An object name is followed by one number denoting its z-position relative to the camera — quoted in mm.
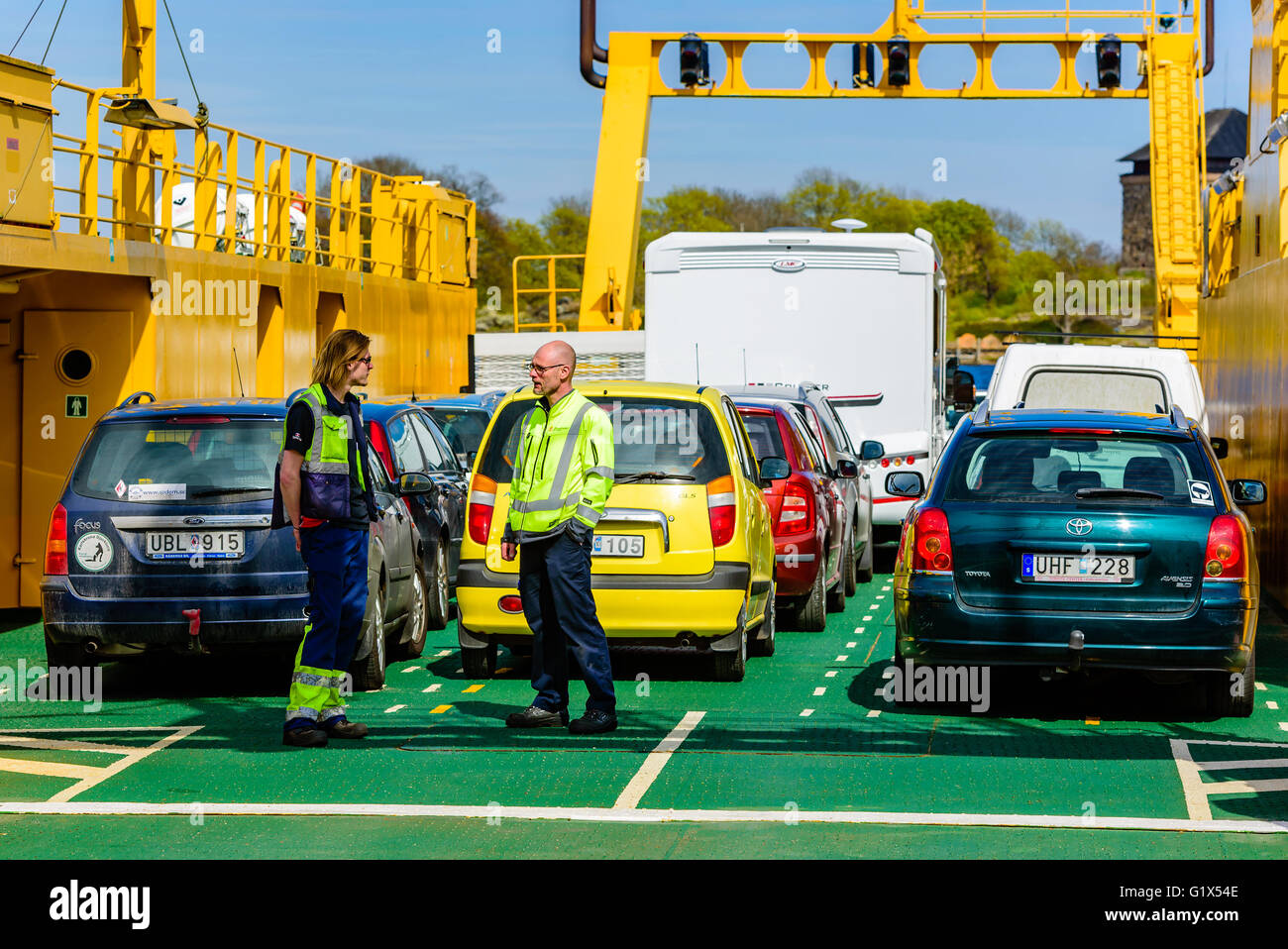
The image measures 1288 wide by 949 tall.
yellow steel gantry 33250
